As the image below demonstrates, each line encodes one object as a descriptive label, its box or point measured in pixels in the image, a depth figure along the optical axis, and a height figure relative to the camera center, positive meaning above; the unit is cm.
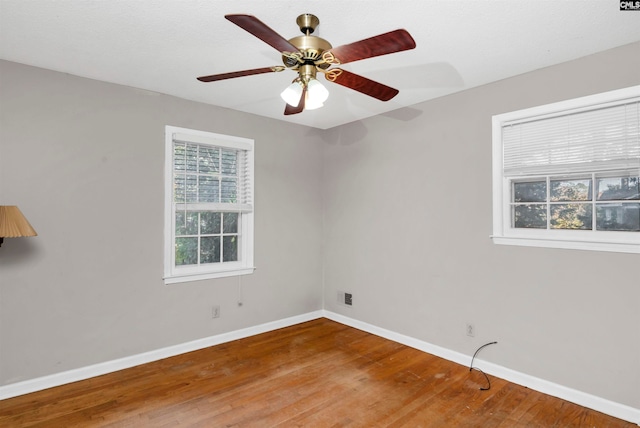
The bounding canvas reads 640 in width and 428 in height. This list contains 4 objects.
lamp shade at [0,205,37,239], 236 -4
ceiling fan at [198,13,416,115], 155 +85
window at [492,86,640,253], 245 +39
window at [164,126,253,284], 350 +15
